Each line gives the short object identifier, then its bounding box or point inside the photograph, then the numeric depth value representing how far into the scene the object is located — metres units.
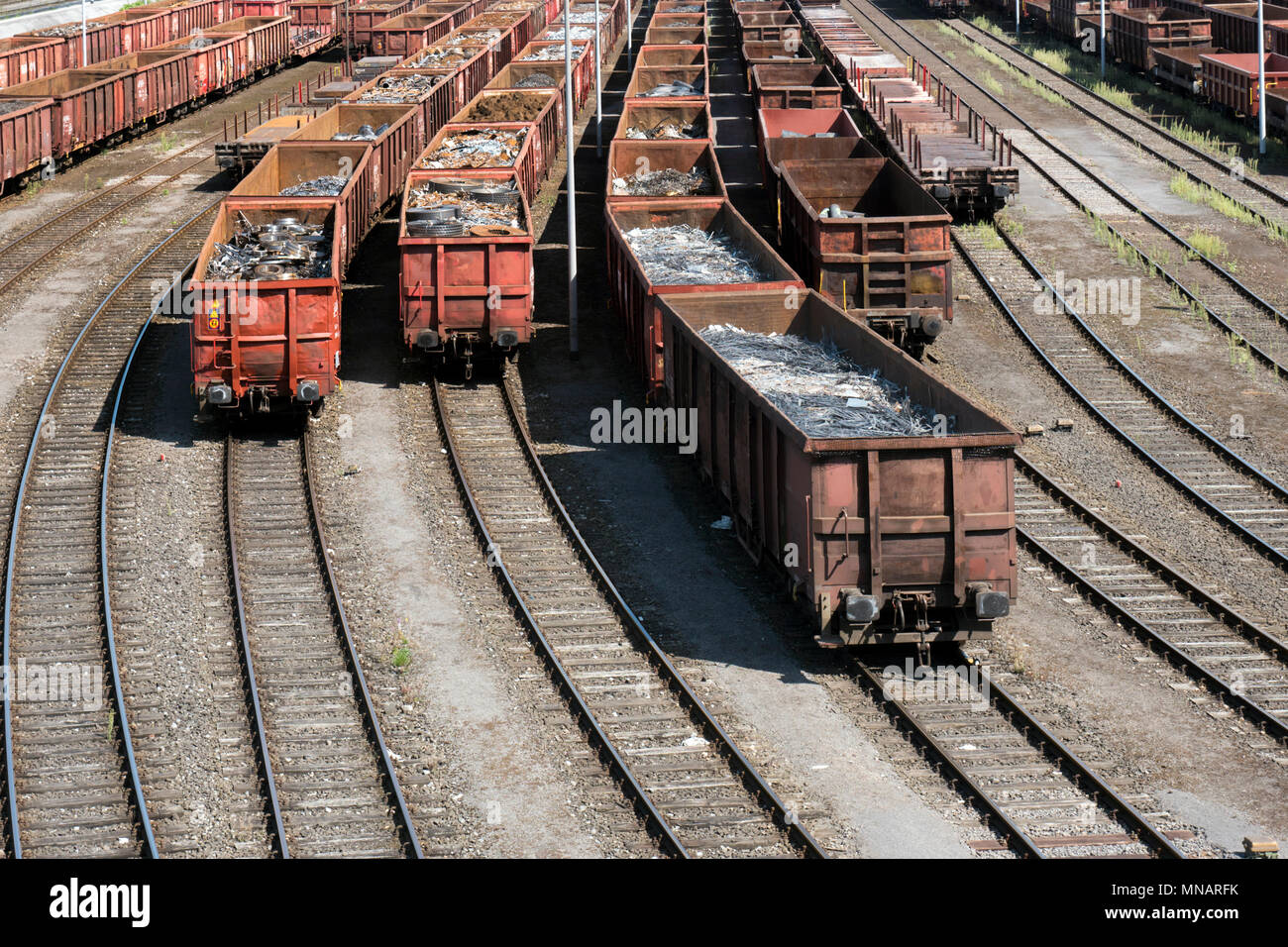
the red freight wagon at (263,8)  63.53
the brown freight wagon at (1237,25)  47.19
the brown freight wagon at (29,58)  45.00
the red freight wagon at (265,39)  54.03
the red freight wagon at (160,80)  42.97
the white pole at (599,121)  37.00
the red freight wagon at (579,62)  43.62
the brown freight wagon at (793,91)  38.16
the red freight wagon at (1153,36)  49.88
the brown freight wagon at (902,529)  13.41
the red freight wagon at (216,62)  47.81
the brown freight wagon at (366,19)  59.16
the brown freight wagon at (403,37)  54.41
